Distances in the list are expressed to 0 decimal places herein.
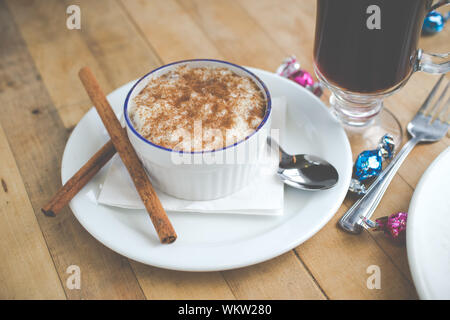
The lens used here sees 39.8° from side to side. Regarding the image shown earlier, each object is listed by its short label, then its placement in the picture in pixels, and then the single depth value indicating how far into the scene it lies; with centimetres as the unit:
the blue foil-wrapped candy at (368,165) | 43
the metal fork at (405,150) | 41
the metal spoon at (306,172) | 42
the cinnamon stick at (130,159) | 39
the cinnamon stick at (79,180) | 41
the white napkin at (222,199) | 41
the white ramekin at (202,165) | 39
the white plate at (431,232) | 36
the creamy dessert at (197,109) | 40
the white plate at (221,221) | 38
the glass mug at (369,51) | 40
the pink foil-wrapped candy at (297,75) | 51
